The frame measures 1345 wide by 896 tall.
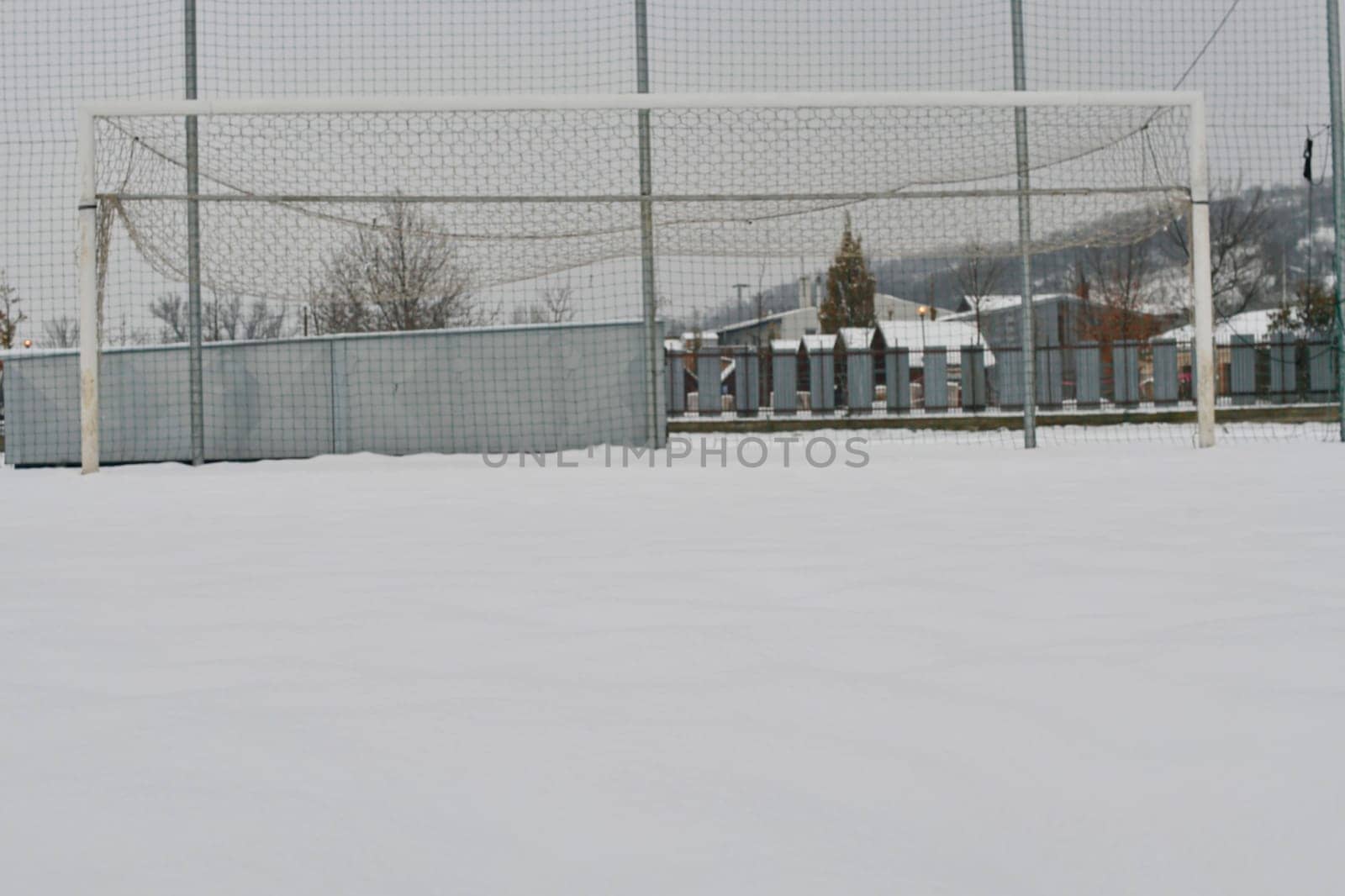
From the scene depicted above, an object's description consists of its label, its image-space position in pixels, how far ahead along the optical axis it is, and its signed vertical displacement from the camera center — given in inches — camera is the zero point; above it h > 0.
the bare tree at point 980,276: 1453.0 +215.8
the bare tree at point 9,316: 1086.4 +135.4
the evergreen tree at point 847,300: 1620.3 +203.0
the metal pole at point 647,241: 365.7 +64.0
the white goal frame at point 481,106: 338.3 +100.8
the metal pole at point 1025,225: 374.6 +68.4
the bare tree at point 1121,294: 1392.7 +173.4
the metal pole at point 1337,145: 377.7 +93.7
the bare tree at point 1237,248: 1248.2 +206.2
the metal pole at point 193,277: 367.2 +55.9
